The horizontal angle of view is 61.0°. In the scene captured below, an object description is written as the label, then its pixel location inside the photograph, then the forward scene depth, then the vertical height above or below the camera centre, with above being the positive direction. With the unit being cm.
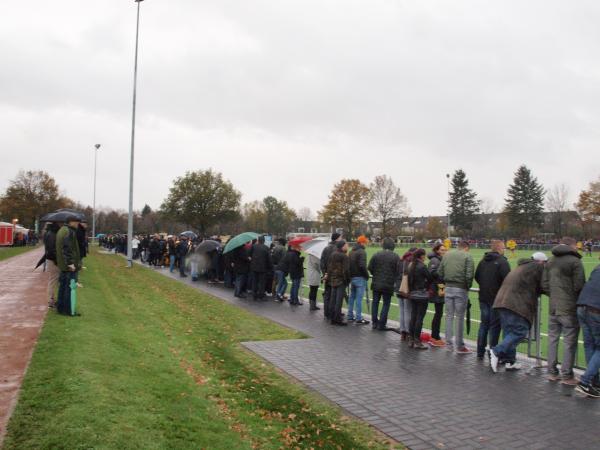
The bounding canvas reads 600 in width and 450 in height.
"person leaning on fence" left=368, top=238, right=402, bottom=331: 1064 -89
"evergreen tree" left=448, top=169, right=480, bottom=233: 9031 +534
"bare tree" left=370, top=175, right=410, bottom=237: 8319 +500
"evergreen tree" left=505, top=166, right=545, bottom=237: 8400 +553
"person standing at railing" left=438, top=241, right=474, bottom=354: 881 -83
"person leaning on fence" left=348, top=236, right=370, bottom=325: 1148 -100
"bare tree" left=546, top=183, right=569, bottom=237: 7844 +409
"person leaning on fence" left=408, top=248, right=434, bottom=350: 916 -110
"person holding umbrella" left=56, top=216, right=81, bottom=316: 948 -75
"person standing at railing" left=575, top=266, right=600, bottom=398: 635 -114
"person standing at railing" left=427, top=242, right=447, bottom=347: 946 -130
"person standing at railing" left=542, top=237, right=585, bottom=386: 696 -91
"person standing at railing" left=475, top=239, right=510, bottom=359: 825 -91
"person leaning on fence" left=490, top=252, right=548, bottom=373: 752 -105
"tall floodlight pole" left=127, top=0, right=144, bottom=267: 2841 +476
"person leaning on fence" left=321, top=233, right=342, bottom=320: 1205 -86
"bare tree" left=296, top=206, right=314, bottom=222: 13956 +392
